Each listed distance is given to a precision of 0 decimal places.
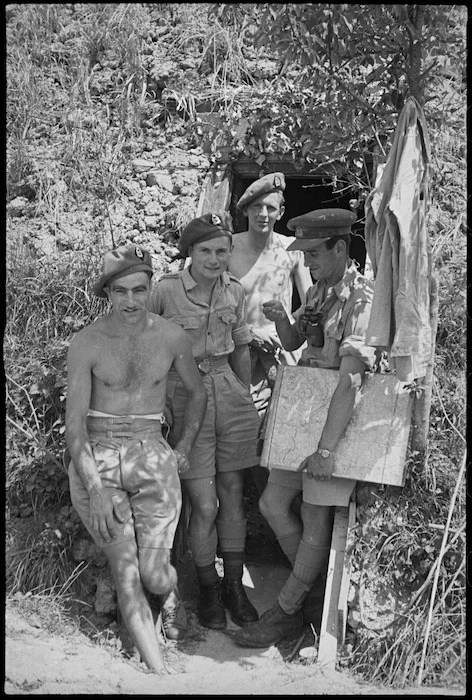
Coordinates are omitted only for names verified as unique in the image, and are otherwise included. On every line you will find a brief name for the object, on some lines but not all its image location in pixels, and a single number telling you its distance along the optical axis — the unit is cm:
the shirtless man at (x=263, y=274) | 598
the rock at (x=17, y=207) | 747
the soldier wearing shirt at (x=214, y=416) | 544
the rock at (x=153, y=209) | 732
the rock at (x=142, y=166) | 755
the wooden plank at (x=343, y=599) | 484
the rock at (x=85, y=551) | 556
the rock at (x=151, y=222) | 728
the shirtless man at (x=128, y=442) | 492
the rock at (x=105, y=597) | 535
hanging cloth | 464
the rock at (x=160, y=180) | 741
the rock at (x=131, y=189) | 743
